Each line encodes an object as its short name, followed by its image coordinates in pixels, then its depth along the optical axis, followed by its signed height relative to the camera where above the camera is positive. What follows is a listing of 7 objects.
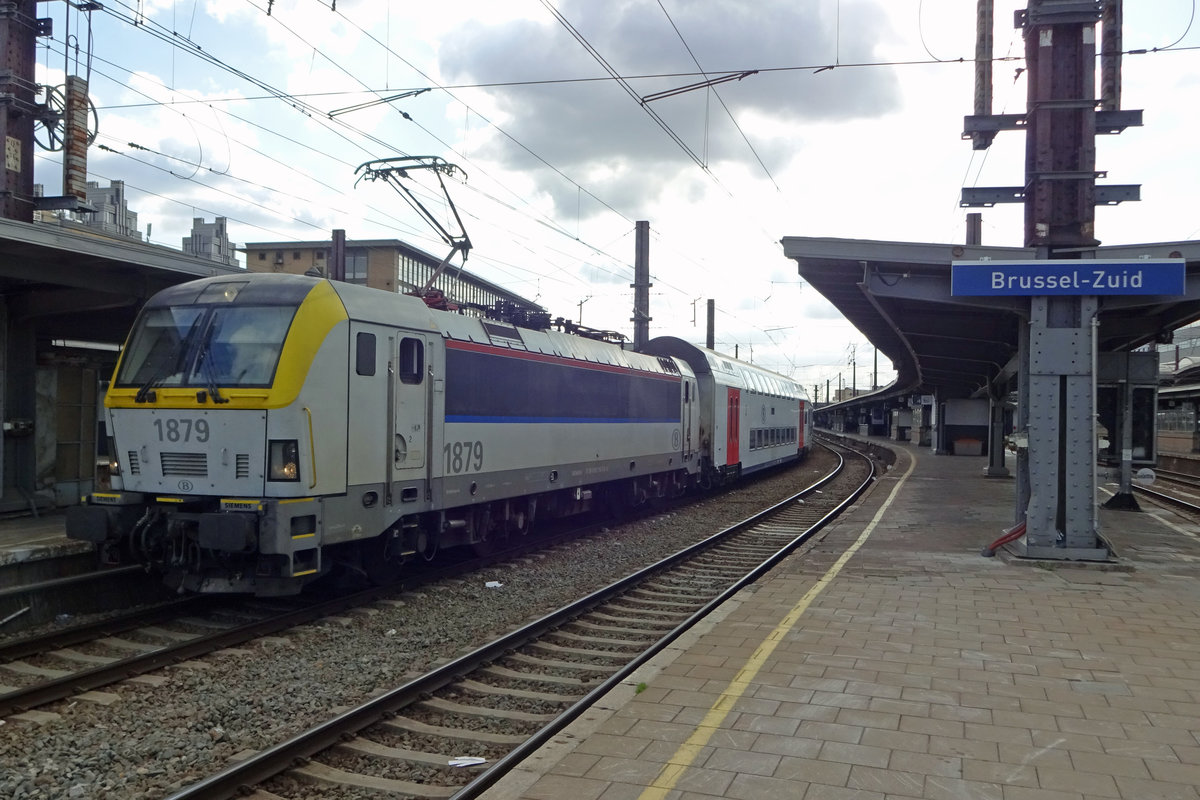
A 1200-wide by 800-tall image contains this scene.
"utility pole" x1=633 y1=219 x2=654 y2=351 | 25.23 +3.60
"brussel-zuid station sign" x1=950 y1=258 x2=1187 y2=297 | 10.11 +1.65
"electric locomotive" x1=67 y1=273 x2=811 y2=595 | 8.01 -0.22
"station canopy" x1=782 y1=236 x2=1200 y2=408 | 10.83 +1.71
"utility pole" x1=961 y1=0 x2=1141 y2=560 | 10.71 +2.10
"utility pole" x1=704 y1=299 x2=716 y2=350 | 43.72 +4.24
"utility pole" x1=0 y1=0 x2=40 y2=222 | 12.60 +4.23
